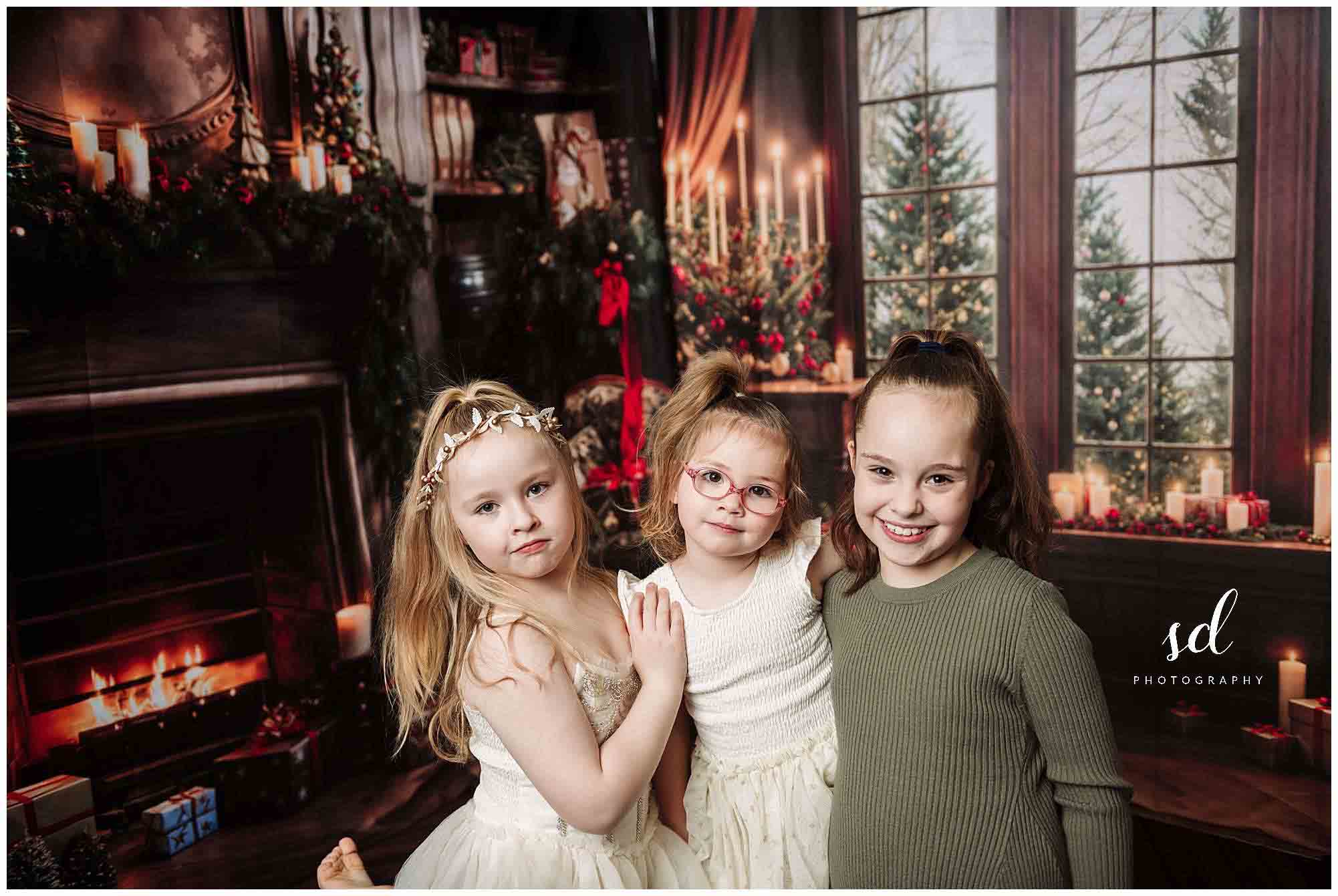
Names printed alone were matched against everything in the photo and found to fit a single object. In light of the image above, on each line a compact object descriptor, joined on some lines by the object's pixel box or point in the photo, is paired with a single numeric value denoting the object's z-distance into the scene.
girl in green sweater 1.32
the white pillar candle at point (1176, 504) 2.67
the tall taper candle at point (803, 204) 2.93
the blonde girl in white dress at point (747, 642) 1.49
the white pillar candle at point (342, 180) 2.49
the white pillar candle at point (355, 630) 2.59
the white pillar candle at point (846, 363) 2.94
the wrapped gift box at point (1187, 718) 2.66
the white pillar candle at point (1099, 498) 2.73
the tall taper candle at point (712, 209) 3.01
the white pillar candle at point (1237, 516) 2.59
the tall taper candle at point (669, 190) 3.03
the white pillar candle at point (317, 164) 2.45
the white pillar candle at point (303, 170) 2.43
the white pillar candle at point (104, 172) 2.17
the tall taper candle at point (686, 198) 3.01
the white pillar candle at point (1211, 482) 2.63
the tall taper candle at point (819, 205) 2.91
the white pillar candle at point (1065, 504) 2.77
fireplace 2.19
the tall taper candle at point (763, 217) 2.95
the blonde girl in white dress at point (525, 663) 1.44
